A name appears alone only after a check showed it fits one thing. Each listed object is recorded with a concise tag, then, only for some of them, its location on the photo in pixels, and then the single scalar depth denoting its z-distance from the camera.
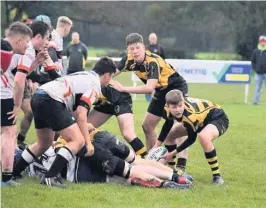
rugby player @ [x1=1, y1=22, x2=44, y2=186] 13.12
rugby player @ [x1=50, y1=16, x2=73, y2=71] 21.78
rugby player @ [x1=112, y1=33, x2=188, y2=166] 17.25
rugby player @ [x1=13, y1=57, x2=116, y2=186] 13.55
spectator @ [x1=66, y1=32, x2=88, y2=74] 37.81
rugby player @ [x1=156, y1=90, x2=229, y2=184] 14.98
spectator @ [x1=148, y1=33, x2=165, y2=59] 36.29
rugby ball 16.22
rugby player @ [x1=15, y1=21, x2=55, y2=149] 14.13
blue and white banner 40.72
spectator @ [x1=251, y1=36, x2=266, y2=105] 37.62
